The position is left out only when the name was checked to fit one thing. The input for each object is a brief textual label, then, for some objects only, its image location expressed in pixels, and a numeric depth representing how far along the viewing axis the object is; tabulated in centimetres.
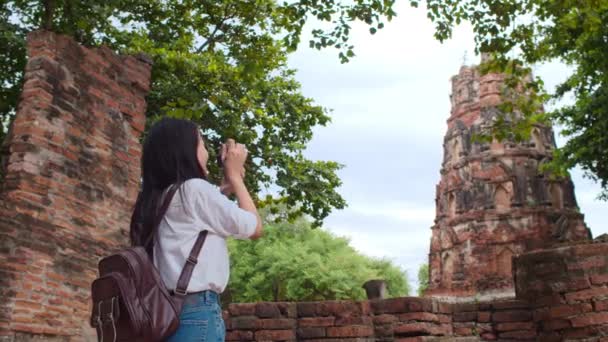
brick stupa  2772
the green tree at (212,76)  1166
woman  207
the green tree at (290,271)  2422
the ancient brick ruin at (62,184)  539
